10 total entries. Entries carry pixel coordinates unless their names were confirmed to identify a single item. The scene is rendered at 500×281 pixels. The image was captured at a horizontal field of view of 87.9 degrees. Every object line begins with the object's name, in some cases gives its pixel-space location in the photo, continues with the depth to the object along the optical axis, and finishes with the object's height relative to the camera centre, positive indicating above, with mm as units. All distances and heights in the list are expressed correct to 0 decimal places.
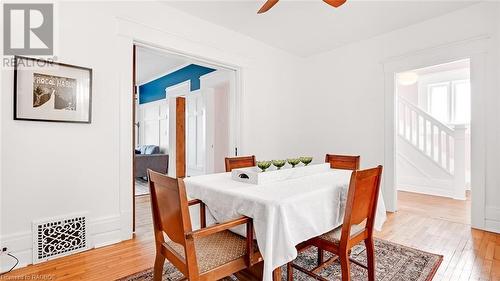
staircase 4434 -248
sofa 6125 -495
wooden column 6270 +115
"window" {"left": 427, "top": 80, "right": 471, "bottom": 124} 5980 +959
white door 5762 +190
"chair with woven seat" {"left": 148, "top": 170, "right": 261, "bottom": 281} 1243 -587
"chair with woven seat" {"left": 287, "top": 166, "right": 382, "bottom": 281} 1537 -562
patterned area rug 1950 -1016
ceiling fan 2167 +1187
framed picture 2111 +434
